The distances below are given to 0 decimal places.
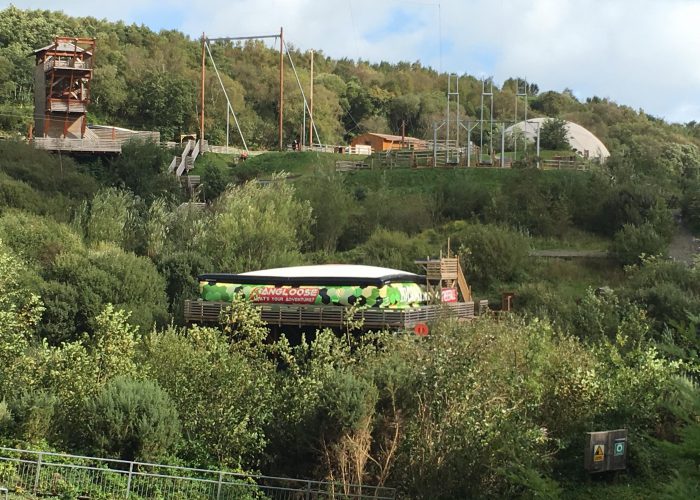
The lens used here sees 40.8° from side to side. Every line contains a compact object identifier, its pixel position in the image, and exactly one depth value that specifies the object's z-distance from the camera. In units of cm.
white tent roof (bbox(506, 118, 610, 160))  8277
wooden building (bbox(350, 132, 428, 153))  8362
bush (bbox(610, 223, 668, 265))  4716
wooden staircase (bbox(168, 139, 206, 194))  6141
